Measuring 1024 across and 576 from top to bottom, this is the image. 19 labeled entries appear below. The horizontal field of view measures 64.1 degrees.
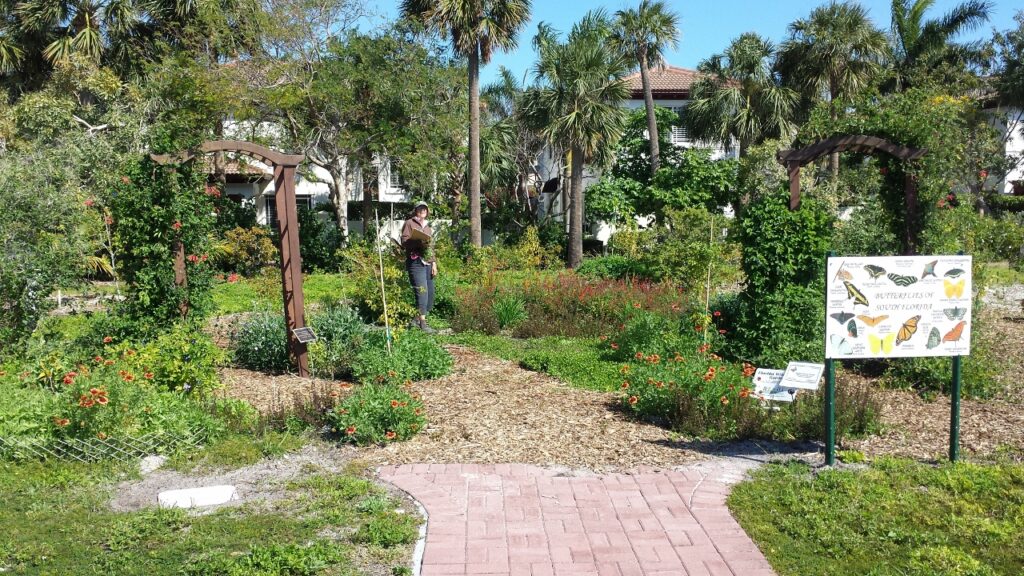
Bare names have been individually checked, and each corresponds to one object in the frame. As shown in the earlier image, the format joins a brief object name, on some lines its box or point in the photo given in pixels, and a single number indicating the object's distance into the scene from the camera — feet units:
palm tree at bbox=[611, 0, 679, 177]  78.33
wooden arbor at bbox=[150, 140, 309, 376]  29.53
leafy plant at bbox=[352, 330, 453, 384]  26.58
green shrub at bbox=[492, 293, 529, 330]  38.78
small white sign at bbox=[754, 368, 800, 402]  20.70
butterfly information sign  18.99
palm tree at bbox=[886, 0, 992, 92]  88.99
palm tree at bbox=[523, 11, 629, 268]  72.84
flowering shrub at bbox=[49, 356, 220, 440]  20.43
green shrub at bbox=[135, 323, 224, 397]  23.90
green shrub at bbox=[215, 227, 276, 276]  61.67
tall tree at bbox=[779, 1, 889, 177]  78.59
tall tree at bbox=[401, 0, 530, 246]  68.13
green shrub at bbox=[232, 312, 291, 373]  30.60
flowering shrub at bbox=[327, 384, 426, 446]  21.57
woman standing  35.42
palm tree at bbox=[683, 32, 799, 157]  79.36
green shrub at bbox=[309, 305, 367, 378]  29.14
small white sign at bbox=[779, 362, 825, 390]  20.06
